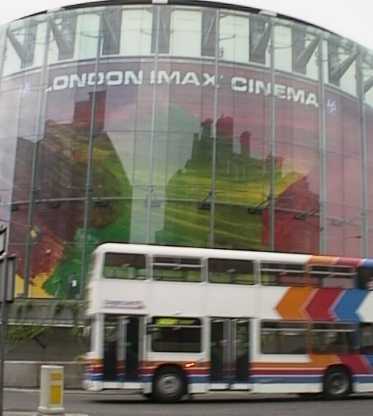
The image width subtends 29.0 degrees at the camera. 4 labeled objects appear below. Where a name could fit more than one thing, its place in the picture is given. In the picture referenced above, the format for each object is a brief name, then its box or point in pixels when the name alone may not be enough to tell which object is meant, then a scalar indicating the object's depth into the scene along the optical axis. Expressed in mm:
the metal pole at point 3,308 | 10383
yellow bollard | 12906
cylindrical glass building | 31531
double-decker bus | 18047
